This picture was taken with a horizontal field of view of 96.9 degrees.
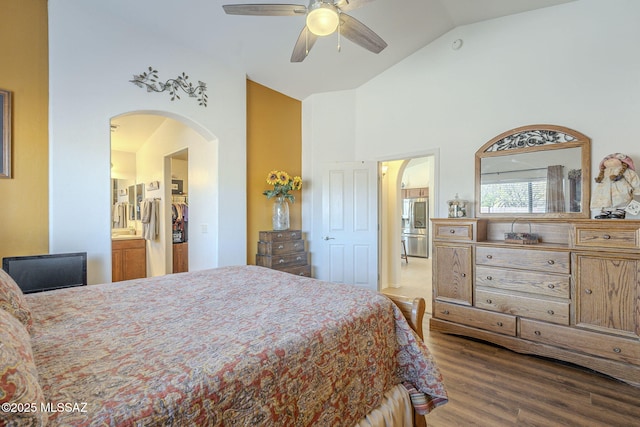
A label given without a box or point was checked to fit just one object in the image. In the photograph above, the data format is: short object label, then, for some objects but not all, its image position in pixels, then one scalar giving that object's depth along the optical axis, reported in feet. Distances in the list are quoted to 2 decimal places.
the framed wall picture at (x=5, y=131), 7.20
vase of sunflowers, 13.12
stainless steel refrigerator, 27.40
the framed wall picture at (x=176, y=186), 17.62
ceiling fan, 6.15
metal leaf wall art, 9.40
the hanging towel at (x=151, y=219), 15.58
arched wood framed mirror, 8.71
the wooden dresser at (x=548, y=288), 6.95
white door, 13.66
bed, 2.24
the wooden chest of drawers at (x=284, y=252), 12.47
